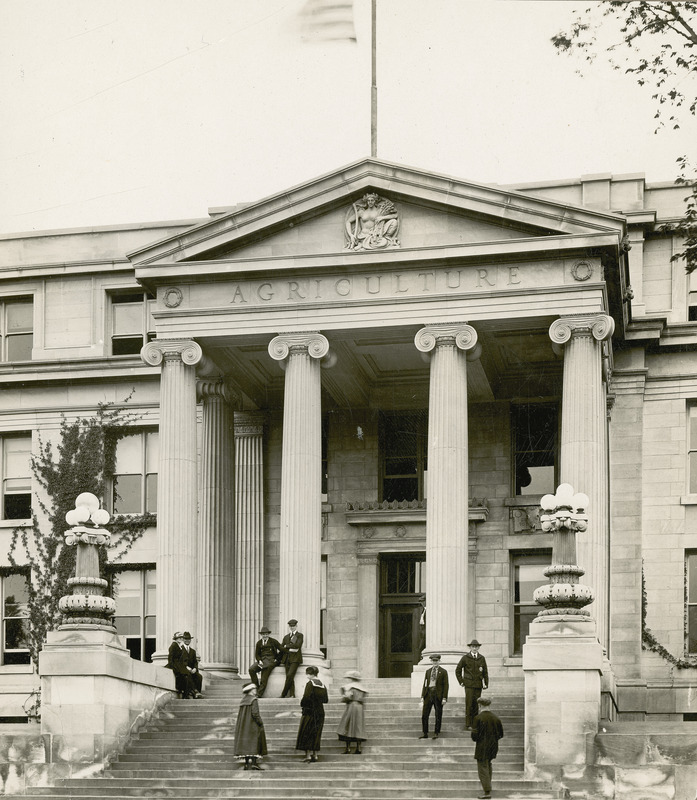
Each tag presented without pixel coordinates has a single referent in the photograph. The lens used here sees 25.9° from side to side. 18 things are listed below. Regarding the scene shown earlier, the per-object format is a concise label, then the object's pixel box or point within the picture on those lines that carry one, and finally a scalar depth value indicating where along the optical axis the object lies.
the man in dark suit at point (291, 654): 31.89
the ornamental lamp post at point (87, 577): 28.77
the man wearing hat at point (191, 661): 32.12
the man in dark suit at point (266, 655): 32.06
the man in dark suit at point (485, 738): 25.00
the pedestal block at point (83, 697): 28.00
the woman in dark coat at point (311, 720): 27.41
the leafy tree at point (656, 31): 25.52
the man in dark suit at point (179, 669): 31.91
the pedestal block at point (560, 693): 26.30
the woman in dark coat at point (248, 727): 27.08
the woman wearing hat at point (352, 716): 27.73
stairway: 26.22
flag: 31.52
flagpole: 36.50
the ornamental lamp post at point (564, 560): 27.53
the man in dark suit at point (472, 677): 28.69
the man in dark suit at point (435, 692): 28.21
